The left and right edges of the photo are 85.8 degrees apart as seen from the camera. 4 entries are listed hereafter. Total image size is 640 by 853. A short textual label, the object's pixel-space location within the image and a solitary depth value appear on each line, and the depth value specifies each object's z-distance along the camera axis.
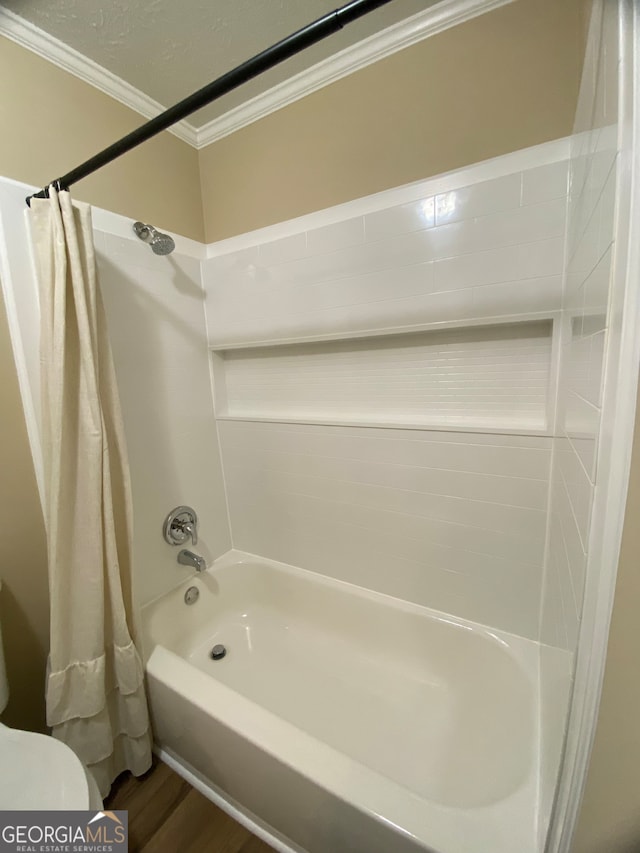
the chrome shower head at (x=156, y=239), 1.32
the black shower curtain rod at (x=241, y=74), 0.54
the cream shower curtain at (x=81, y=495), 0.96
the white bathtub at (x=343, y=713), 0.78
